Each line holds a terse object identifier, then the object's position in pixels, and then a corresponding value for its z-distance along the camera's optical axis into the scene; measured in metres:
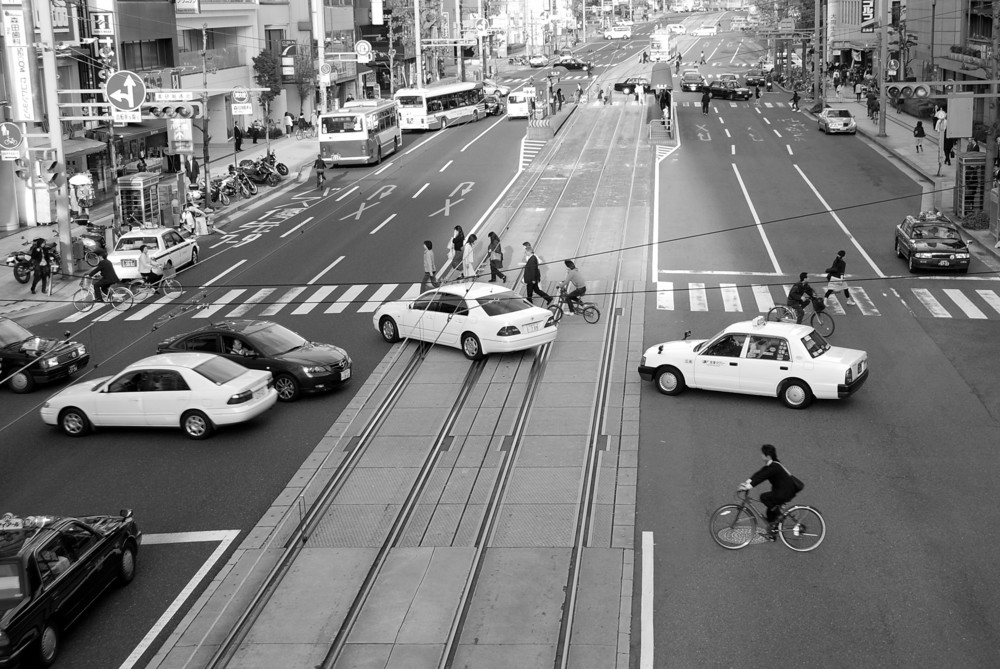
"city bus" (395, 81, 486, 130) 71.25
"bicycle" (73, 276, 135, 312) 31.61
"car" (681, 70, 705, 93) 90.44
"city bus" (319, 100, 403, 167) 56.69
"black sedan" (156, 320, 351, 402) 22.70
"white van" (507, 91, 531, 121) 73.56
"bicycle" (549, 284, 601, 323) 27.77
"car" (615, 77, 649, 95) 83.44
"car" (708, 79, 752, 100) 84.12
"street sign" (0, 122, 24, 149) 35.47
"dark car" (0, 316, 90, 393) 24.59
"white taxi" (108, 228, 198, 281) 34.81
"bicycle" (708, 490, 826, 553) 15.22
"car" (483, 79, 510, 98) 84.39
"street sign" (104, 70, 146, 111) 33.59
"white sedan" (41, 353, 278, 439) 20.62
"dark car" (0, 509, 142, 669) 12.61
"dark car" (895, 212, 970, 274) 32.06
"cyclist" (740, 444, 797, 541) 14.93
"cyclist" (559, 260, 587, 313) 27.75
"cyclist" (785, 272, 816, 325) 25.97
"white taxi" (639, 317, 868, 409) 20.84
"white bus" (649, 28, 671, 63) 118.25
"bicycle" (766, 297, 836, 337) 26.14
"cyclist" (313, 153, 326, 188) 52.38
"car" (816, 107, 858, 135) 62.81
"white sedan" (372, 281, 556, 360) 24.50
